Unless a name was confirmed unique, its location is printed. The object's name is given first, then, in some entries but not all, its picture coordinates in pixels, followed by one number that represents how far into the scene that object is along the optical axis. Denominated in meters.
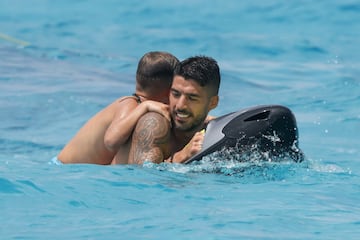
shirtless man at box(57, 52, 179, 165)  12.85
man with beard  12.62
